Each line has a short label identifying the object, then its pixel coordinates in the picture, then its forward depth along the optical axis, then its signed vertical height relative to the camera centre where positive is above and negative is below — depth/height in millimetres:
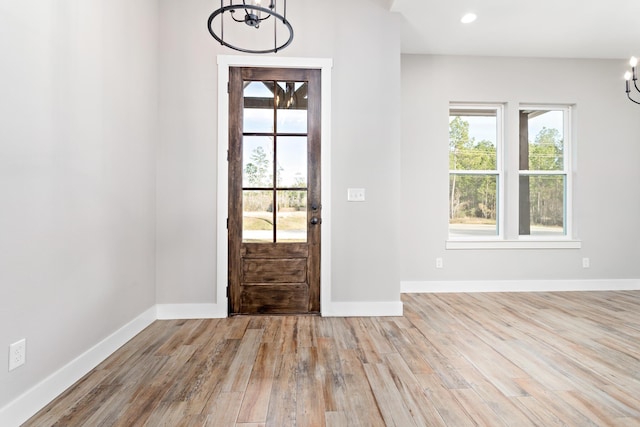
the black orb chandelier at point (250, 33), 3141 +1737
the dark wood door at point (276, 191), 3172 +249
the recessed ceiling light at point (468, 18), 3285 +2009
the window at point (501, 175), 4309 +571
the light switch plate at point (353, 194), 3213 +227
